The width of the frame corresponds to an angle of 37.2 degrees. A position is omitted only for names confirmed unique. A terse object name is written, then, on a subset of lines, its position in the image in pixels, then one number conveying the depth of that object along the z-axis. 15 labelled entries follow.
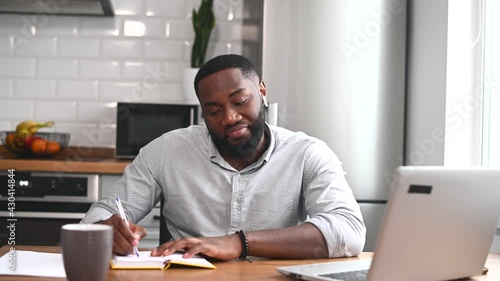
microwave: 3.23
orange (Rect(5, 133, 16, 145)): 3.23
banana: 3.30
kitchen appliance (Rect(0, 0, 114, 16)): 3.45
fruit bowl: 3.22
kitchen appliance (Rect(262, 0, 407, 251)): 3.19
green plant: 3.54
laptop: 1.21
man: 2.09
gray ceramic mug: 1.19
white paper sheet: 1.43
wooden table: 1.42
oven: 3.02
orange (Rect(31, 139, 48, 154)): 3.22
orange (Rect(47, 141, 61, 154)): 3.26
